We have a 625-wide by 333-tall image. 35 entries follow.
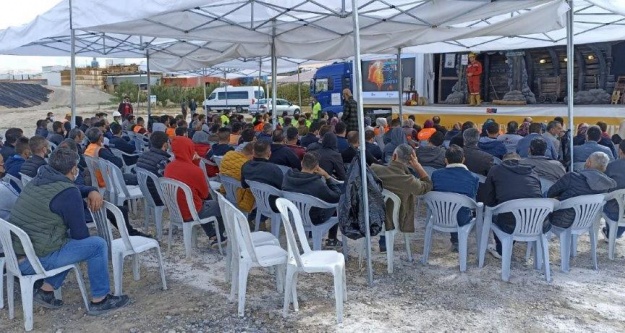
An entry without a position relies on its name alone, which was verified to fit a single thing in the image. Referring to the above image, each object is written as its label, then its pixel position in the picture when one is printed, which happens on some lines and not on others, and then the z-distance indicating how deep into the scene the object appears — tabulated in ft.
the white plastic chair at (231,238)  13.10
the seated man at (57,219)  12.30
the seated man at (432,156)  21.52
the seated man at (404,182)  16.01
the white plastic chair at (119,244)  13.94
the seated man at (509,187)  15.28
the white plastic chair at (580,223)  15.34
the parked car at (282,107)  98.50
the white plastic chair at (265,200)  17.14
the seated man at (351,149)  21.58
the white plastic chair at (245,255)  12.60
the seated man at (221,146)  24.38
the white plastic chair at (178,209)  17.16
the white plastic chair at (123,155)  25.22
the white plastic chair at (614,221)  16.47
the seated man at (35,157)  18.04
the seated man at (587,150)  21.37
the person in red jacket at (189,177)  17.84
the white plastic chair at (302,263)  12.23
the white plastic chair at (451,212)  15.70
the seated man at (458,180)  16.05
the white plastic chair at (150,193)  18.81
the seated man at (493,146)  23.38
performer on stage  48.85
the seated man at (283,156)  20.27
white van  113.91
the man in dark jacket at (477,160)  19.80
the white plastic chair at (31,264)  11.91
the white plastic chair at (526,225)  14.79
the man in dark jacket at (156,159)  19.30
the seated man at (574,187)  15.43
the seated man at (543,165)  18.21
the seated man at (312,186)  16.16
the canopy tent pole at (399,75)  33.86
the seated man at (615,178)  16.92
